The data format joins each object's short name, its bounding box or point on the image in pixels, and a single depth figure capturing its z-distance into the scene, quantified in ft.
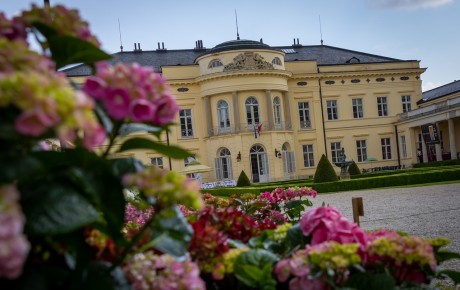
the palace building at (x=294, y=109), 92.48
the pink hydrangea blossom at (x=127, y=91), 2.92
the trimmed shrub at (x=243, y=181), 75.56
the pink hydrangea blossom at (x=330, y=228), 4.52
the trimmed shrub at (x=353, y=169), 79.61
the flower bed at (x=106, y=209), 2.28
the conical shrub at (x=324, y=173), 63.72
